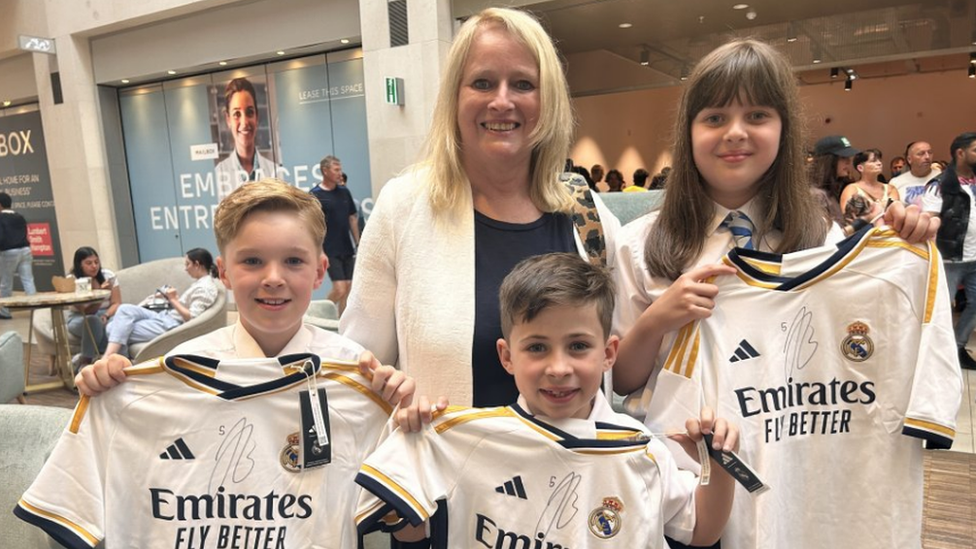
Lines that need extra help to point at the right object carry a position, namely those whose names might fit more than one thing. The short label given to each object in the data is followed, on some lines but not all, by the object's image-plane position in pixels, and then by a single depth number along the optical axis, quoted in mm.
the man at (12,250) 8711
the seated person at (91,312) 5762
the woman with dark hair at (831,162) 4508
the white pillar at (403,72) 6707
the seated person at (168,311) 4855
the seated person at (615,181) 9594
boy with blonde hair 1313
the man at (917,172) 5680
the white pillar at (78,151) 9828
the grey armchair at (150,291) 4488
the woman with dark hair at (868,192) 4648
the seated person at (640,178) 8738
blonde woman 1510
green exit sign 6805
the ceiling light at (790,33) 7820
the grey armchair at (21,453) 1756
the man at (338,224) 6891
